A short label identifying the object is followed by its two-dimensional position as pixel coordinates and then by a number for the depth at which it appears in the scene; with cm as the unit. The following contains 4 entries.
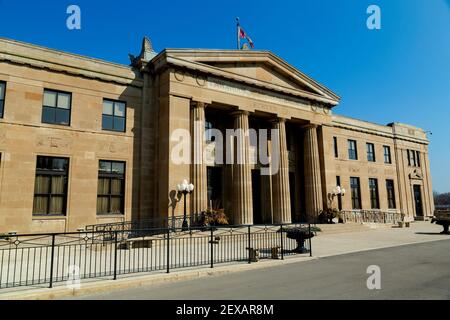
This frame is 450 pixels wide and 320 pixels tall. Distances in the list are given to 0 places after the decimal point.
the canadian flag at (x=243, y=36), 2527
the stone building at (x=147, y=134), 1634
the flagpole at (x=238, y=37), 2458
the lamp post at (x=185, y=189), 1767
